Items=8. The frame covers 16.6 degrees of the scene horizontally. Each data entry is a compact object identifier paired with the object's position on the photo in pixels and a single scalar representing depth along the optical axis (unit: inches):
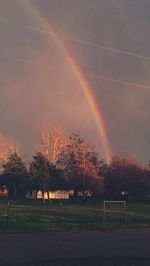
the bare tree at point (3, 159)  5262.3
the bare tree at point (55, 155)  4744.6
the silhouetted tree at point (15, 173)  5068.9
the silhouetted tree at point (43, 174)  4345.5
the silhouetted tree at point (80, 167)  4574.3
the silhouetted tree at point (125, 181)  5142.7
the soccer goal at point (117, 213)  1936.8
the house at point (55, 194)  5915.4
